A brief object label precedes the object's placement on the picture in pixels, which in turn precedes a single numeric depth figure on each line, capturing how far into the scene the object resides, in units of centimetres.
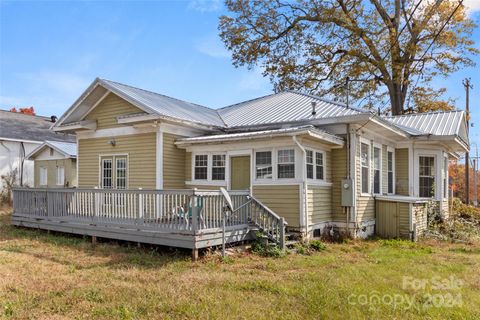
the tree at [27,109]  4075
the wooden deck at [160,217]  812
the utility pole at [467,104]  2644
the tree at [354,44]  2372
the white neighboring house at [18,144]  2173
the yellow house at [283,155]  1032
